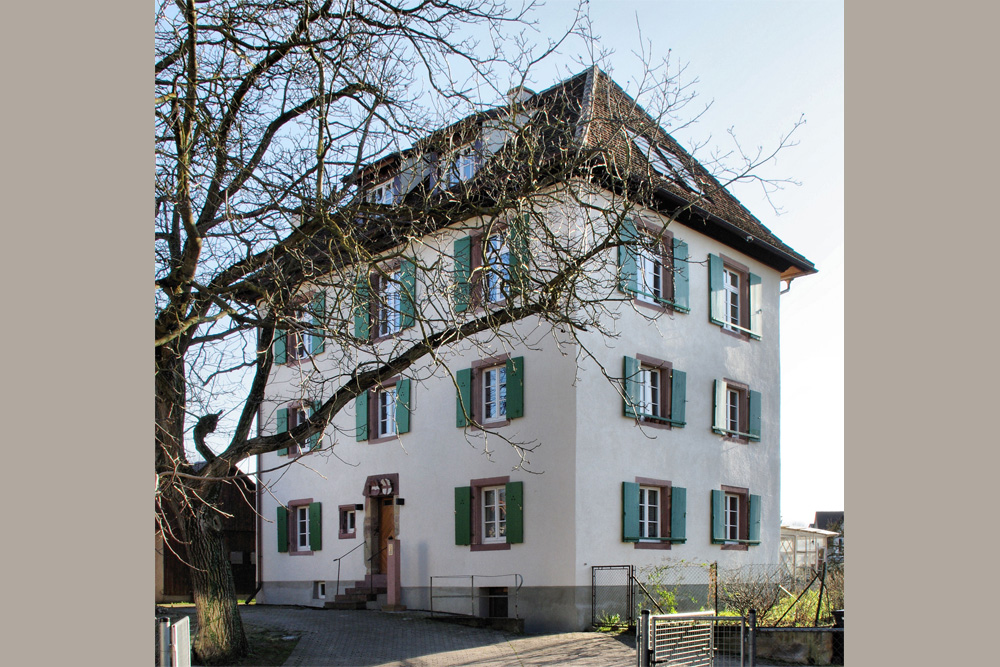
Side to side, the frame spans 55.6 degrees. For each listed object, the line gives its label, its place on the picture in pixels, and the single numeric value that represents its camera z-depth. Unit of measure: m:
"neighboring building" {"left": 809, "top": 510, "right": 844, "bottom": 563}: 31.98
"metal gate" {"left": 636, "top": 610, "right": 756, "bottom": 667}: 8.38
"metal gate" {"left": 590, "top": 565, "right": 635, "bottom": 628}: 16.27
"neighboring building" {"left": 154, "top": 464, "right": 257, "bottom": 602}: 25.98
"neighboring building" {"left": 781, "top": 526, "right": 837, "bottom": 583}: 27.19
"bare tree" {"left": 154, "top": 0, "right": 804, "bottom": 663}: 9.60
